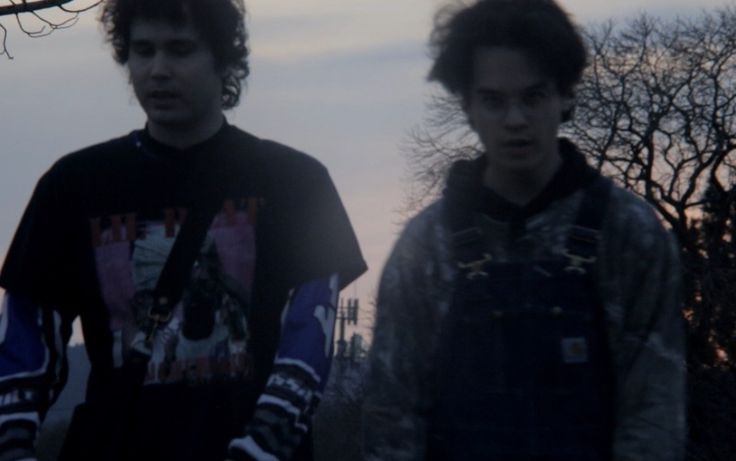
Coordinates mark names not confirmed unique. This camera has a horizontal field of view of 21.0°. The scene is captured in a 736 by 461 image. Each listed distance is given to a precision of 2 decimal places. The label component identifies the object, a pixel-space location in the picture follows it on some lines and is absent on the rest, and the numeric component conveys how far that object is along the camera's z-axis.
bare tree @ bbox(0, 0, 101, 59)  8.76
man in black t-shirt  5.15
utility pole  55.98
